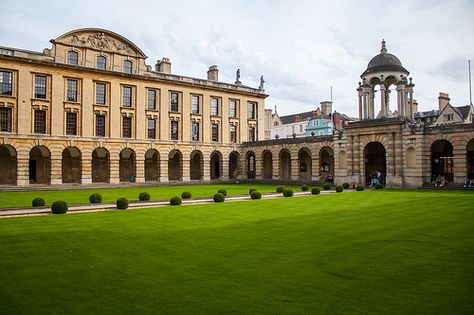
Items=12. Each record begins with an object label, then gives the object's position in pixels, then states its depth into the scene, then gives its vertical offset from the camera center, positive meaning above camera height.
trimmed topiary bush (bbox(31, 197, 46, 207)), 23.08 -1.89
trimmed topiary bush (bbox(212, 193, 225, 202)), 26.09 -1.93
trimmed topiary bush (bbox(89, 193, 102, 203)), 24.98 -1.84
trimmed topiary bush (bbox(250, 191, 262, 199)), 28.47 -1.91
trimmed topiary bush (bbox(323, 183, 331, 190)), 38.06 -1.76
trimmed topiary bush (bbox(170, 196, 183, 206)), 24.33 -1.96
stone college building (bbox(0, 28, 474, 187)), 40.56 +4.62
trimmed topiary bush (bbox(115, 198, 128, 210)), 22.17 -1.93
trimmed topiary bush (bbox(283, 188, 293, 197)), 30.12 -1.89
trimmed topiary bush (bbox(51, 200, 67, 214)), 19.91 -1.87
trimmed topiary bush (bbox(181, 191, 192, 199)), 28.95 -1.91
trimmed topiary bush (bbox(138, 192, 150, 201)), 26.59 -1.86
